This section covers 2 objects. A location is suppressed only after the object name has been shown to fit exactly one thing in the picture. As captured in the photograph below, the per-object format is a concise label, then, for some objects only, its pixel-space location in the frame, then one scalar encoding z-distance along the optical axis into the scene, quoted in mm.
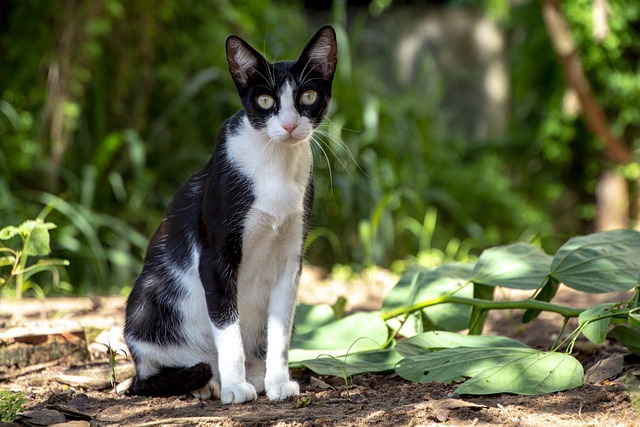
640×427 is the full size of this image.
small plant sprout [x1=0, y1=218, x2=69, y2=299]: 4762
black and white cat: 4234
